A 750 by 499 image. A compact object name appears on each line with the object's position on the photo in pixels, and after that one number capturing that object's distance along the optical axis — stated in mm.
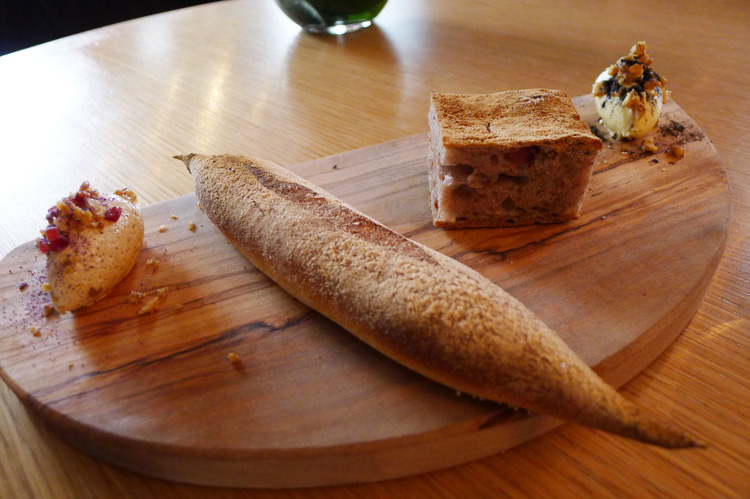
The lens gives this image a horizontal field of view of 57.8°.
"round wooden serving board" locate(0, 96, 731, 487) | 189
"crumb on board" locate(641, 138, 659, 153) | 297
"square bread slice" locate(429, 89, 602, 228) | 249
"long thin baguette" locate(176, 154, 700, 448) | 181
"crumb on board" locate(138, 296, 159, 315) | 228
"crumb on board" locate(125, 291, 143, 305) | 233
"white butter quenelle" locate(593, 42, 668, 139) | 302
